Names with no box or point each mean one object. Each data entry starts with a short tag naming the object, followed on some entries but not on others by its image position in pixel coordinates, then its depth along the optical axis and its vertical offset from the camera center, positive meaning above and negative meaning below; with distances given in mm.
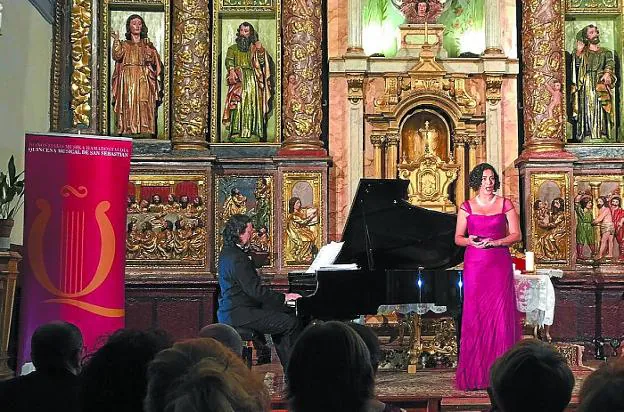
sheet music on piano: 8805 -186
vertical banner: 7855 +48
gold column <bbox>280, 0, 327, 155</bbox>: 12828 +2235
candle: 11117 -262
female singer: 8062 -378
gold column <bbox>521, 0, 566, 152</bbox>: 12812 +2232
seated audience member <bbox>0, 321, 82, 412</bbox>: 3717 -556
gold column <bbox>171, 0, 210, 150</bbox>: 12828 +2267
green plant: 9891 +594
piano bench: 8461 -875
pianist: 8352 -490
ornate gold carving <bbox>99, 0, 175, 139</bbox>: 12883 +2537
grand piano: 8547 -158
